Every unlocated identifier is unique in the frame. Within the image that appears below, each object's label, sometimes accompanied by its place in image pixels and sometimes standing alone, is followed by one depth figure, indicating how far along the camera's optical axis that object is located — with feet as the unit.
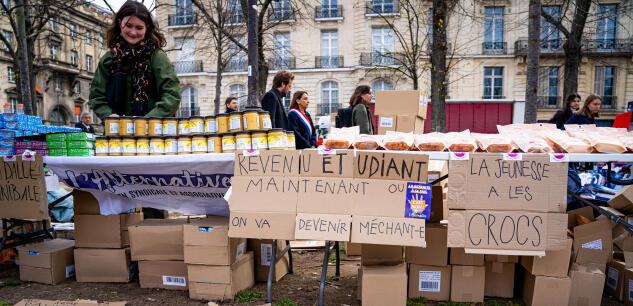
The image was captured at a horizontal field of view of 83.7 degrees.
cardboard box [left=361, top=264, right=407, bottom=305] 7.52
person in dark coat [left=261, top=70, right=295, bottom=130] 12.53
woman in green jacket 9.33
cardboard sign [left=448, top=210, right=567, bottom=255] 7.12
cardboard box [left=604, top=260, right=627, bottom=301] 8.24
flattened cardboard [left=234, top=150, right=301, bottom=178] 7.79
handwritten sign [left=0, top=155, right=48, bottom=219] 9.03
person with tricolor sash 13.20
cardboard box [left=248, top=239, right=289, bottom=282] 9.65
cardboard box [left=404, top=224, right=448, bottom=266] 8.28
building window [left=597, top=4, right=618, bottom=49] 66.02
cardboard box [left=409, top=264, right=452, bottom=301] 8.39
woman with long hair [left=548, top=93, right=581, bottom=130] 18.42
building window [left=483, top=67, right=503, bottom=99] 67.39
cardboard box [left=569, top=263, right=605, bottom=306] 7.77
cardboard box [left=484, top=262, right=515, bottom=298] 8.51
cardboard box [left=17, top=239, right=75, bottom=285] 9.59
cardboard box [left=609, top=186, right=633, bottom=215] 8.38
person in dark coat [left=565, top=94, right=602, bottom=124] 15.96
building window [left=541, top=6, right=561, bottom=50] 66.06
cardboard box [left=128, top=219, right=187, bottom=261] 8.91
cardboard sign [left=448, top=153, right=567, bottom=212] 7.22
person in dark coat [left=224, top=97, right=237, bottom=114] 20.95
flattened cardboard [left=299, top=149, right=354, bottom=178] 7.61
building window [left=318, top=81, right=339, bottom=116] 71.61
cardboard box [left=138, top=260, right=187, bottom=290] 9.02
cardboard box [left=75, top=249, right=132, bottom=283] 9.53
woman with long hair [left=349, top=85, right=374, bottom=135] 15.78
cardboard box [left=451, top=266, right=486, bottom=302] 8.31
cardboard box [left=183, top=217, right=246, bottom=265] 8.25
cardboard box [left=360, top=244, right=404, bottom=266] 8.25
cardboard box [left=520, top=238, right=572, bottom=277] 7.63
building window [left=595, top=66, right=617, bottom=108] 67.41
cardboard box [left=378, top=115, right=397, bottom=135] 17.54
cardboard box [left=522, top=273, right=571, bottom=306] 7.65
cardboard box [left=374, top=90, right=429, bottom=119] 17.21
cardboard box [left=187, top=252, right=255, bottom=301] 8.34
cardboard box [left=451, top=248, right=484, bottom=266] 8.24
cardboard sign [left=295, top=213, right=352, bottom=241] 7.23
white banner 8.27
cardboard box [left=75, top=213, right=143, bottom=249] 9.54
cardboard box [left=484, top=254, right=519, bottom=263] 8.38
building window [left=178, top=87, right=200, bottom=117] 75.10
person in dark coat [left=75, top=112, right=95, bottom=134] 24.39
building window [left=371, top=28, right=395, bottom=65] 68.37
